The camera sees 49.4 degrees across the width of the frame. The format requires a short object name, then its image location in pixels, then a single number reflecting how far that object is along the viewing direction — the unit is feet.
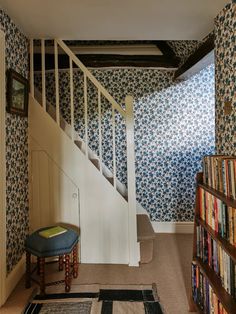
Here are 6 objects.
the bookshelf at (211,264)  4.66
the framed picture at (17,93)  7.54
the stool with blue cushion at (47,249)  7.17
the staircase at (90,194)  9.25
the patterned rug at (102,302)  6.62
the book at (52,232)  7.73
